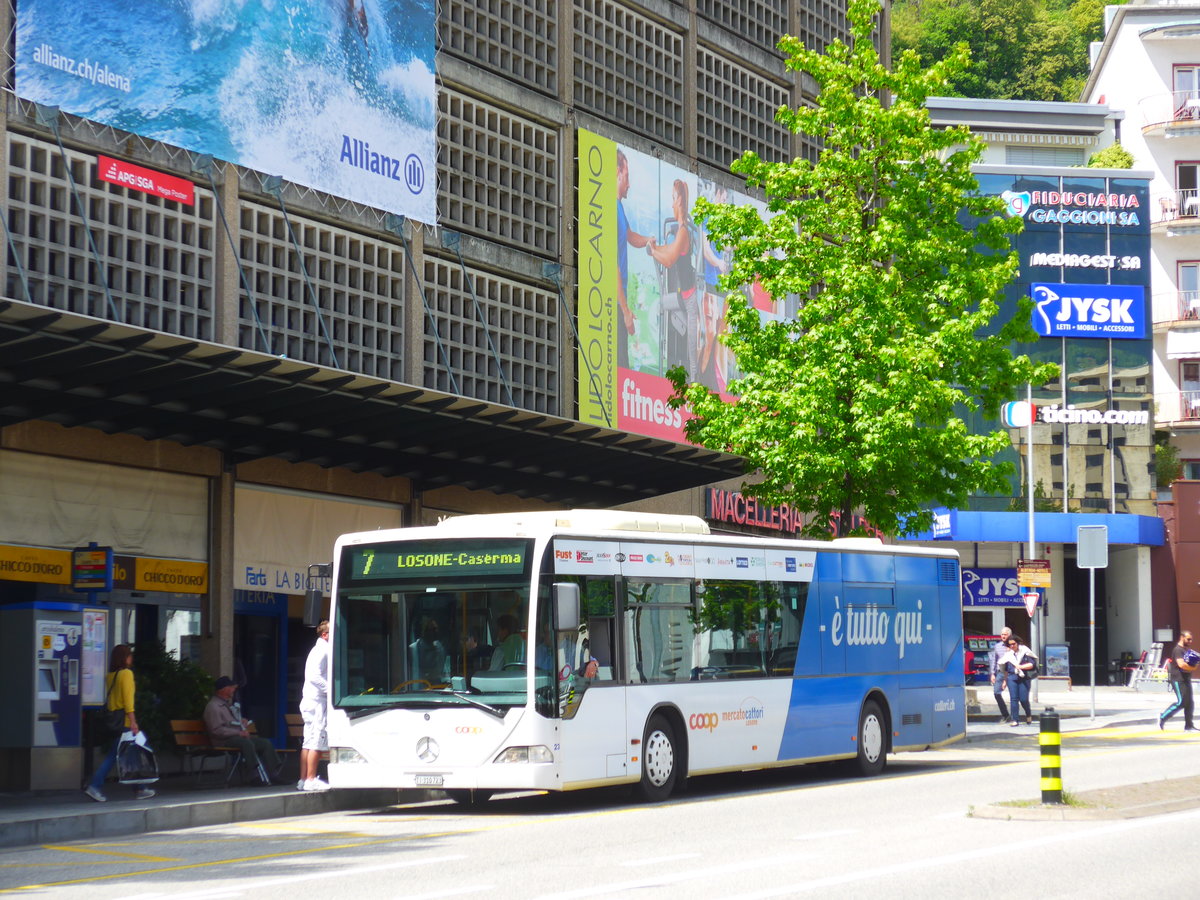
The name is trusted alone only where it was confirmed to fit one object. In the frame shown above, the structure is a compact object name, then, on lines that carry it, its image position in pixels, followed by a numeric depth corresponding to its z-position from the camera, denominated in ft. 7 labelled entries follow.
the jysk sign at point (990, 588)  189.26
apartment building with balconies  205.77
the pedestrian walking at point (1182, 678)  104.22
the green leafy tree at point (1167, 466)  199.72
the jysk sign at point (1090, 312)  184.03
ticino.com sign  183.42
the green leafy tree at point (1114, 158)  223.10
